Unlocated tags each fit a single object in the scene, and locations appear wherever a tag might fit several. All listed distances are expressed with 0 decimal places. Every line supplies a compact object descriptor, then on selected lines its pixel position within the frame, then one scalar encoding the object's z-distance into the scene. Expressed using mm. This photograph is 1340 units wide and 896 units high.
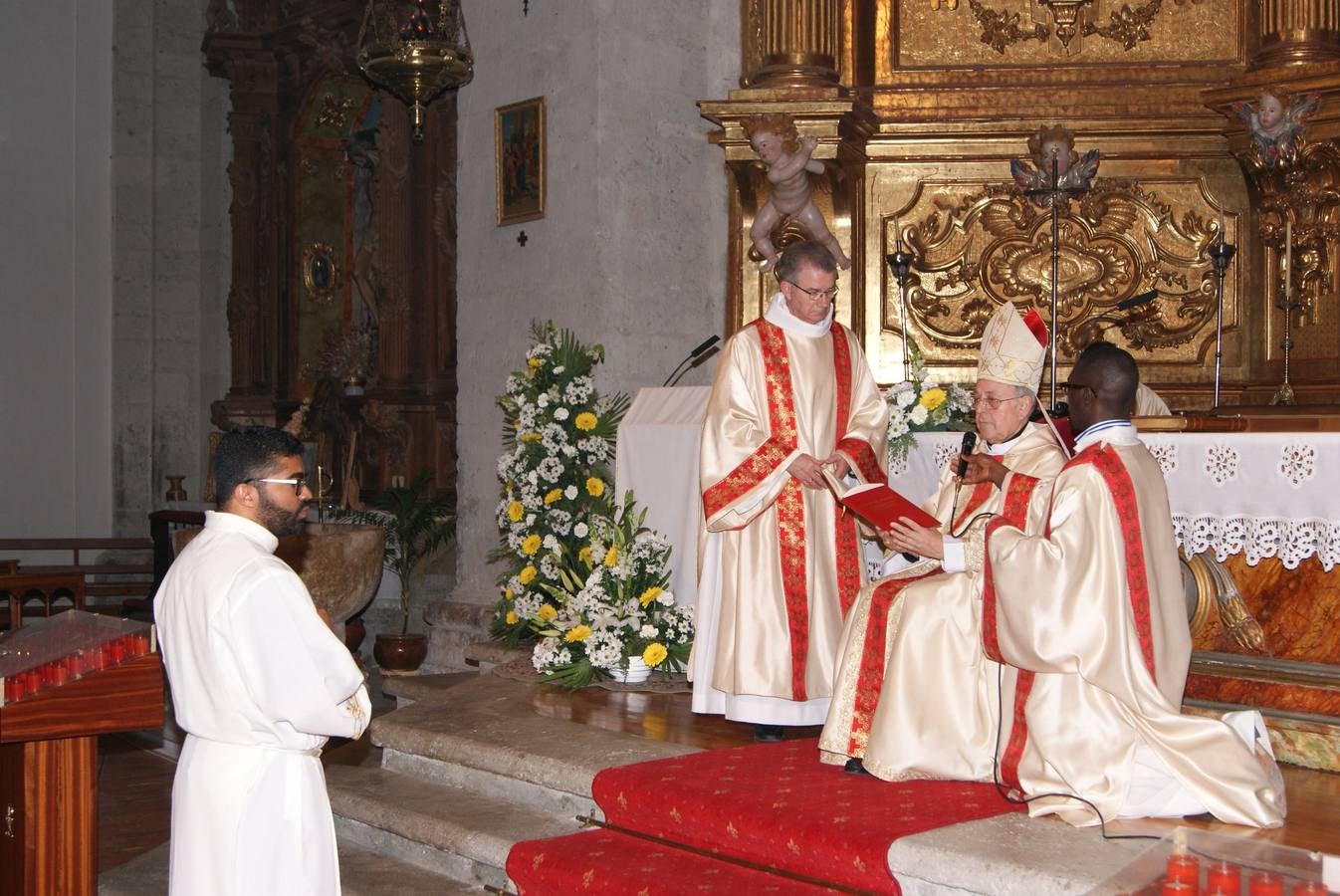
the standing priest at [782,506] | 5484
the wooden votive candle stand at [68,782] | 3822
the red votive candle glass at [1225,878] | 2615
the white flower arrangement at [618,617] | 6703
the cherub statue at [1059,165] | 7070
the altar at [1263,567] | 4957
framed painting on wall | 8336
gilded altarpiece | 7391
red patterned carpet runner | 4105
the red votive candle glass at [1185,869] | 2648
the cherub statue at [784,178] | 7387
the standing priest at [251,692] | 3141
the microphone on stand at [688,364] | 6941
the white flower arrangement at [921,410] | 6266
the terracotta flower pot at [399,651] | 9508
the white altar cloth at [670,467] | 6875
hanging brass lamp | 8727
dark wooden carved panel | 12344
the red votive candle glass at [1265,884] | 2604
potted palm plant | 9531
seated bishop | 4449
